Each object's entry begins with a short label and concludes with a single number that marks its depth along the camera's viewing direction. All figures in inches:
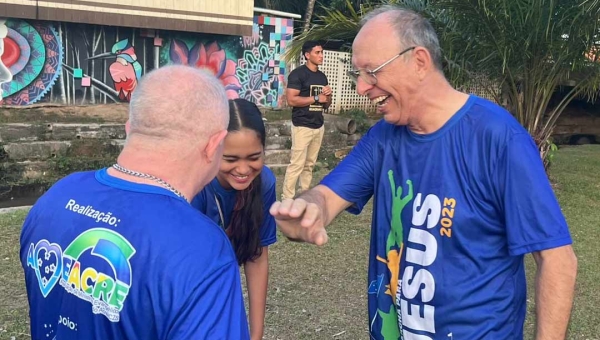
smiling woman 91.3
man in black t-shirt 290.2
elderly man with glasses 71.7
